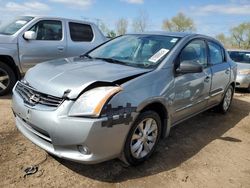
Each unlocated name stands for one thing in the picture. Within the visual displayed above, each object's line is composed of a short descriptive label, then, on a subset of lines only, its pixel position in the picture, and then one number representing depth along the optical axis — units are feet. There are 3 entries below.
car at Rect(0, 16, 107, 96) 13.22
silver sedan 6.19
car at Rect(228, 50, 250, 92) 19.98
